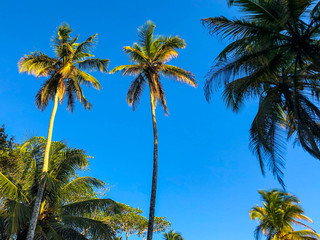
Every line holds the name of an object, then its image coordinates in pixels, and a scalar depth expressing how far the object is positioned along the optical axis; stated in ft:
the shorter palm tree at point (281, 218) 65.31
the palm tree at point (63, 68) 52.83
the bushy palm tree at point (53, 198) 41.83
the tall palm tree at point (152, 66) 58.49
